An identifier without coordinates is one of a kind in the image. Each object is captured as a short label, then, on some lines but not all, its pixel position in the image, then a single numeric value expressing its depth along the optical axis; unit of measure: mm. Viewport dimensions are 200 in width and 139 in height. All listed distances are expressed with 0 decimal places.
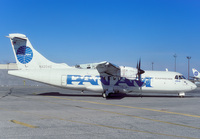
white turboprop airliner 20781
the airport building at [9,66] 70000
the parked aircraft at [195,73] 63478
